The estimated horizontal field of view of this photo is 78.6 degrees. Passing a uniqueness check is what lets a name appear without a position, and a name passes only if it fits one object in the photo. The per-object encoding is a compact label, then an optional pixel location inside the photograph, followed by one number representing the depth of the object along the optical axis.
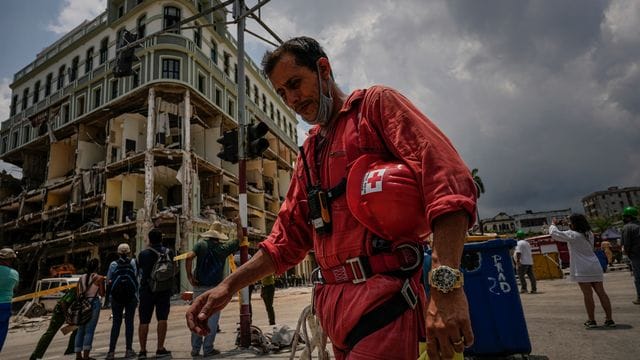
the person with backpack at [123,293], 6.28
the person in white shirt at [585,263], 5.35
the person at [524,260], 10.73
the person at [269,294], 8.22
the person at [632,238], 6.26
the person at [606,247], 11.66
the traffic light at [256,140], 7.46
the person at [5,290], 5.74
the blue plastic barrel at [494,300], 3.80
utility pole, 6.23
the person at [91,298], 6.05
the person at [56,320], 6.17
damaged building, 26.03
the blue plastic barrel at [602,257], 13.37
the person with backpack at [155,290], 6.04
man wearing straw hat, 6.21
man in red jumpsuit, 1.11
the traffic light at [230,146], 7.64
